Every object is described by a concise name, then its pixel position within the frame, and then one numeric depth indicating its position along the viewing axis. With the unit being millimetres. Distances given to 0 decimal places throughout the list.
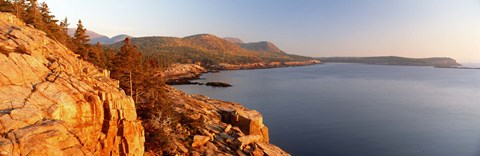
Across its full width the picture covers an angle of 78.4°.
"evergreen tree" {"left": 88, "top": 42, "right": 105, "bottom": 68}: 39844
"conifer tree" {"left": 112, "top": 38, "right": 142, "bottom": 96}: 35969
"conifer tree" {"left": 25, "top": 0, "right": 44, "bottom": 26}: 34875
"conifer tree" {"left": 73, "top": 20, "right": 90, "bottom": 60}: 49381
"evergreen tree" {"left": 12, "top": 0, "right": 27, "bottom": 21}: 37456
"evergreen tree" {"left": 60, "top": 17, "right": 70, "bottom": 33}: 62669
